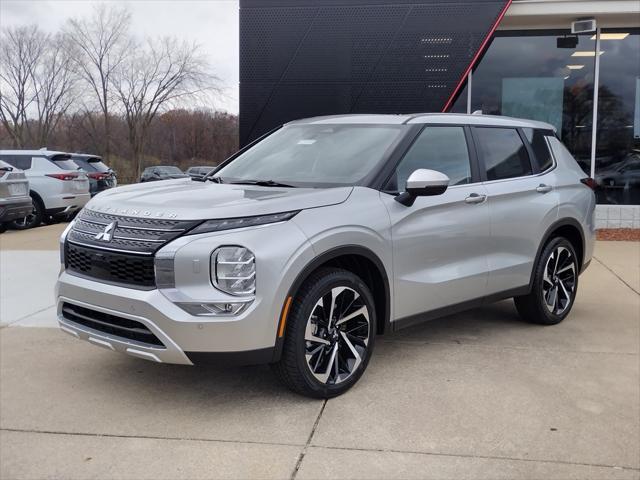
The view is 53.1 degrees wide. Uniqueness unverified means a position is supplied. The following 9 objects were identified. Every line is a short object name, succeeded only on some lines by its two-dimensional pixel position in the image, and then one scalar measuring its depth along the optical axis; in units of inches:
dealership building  447.2
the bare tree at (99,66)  1529.3
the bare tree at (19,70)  1517.0
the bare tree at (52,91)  1547.7
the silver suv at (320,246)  134.0
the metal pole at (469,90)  490.0
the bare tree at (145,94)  1576.0
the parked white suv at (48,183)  529.0
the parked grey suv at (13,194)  453.4
